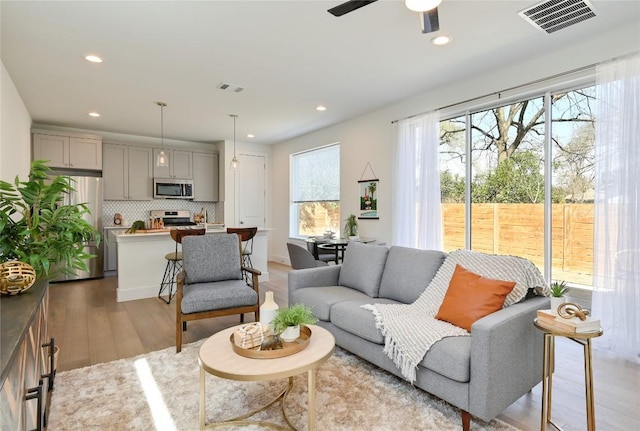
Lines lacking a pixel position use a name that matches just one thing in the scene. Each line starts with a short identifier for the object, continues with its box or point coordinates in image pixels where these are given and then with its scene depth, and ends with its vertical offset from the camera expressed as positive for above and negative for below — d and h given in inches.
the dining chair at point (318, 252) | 206.1 -24.8
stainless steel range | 280.2 -3.4
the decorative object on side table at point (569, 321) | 65.2 -20.9
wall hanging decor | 205.9 +9.8
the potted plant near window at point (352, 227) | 215.8 -8.8
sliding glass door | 129.6 +13.8
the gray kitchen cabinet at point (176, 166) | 273.7 +38.4
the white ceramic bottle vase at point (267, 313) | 80.3 -23.5
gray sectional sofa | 70.5 -29.3
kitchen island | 179.2 -26.5
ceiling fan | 78.7 +48.2
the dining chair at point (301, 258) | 167.8 -23.1
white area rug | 76.3 -46.3
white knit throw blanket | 81.1 -27.6
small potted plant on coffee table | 76.0 -24.4
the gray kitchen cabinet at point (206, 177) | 291.9 +30.6
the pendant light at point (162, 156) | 188.1 +31.7
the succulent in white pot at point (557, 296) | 73.0 -17.7
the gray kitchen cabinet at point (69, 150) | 226.1 +42.7
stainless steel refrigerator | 232.8 +7.9
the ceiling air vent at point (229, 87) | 159.4 +59.9
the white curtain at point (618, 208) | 108.5 +1.7
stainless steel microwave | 271.5 +19.9
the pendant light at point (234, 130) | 215.2 +60.7
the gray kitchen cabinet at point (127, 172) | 253.8 +30.7
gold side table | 65.2 -30.4
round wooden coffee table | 65.0 -29.9
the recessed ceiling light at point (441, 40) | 116.1 +59.5
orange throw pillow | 83.1 -21.3
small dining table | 193.5 -17.4
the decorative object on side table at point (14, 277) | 64.2 -12.3
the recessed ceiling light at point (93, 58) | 128.7 +58.7
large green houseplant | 71.5 -3.5
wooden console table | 42.4 -22.6
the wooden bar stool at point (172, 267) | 168.7 -30.9
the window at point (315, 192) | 248.2 +16.6
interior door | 297.3 +20.6
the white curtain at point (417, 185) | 169.2 +14.4
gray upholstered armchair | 114.8 -26.8
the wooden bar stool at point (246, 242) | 182.1 -17.9
